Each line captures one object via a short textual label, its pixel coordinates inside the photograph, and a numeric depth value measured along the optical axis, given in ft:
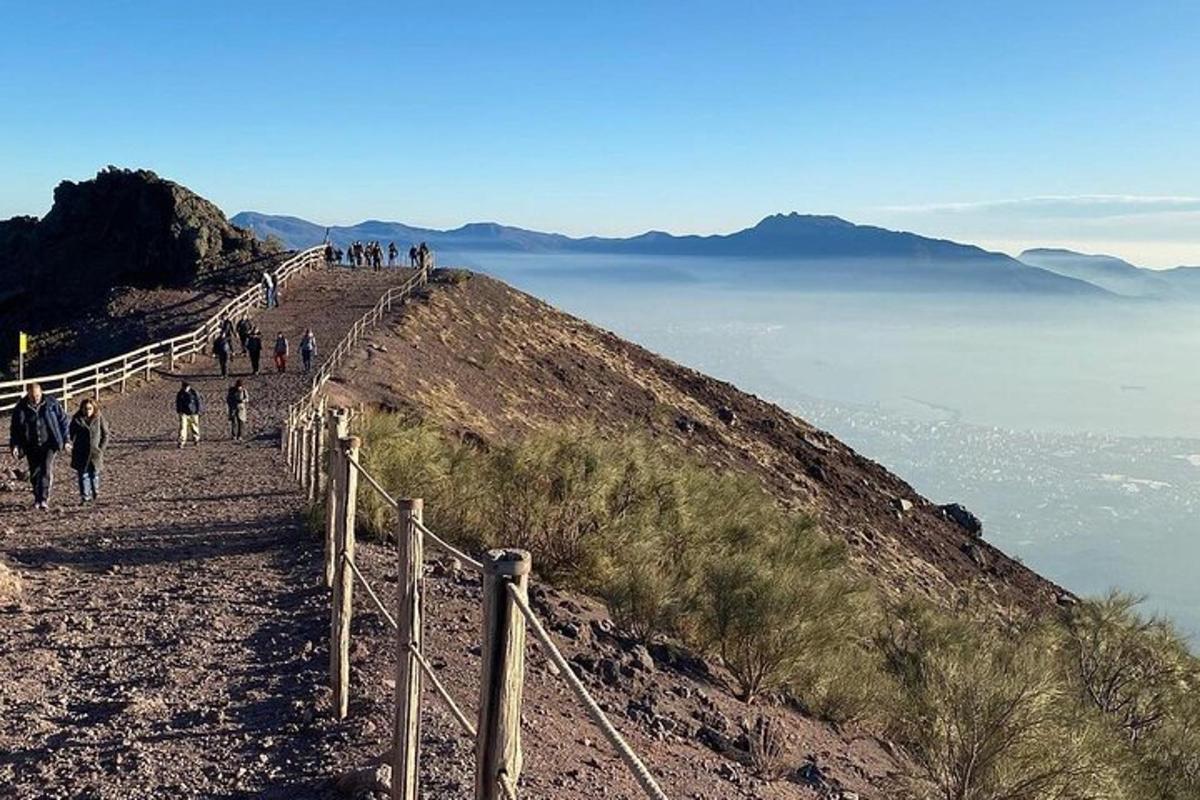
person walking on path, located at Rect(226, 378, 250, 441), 61.21
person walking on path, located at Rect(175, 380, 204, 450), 58.29
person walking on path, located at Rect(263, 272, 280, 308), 123.97
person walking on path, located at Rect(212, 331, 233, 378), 87.25
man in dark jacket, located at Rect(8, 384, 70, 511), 40.34
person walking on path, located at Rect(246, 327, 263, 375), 87.66
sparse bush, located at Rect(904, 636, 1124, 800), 24.04
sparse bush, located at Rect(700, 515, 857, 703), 33.19
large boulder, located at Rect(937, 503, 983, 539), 124.16
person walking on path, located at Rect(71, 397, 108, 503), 41.60
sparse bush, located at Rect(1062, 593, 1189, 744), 40.29
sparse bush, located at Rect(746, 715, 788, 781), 24.90
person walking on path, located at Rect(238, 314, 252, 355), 97.40
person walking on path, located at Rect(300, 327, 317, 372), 88.17
